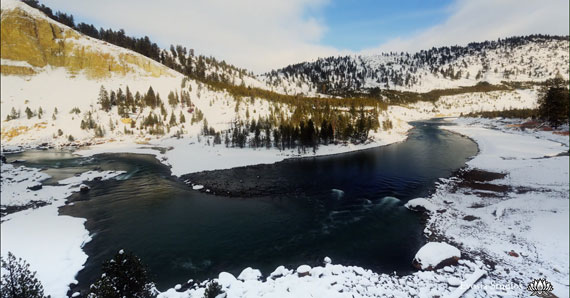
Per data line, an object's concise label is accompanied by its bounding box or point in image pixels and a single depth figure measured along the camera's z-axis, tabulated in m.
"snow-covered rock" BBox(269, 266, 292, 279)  16.57
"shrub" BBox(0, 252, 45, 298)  10.20
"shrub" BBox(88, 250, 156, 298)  10.61
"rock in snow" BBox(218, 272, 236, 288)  15.41
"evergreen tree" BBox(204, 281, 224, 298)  13.59
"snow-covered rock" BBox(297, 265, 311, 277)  16.39
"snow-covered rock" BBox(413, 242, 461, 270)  16.61
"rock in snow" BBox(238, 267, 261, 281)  16.25
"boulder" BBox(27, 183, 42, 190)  34.39
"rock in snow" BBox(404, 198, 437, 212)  26.09
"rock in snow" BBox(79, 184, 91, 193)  34.71
